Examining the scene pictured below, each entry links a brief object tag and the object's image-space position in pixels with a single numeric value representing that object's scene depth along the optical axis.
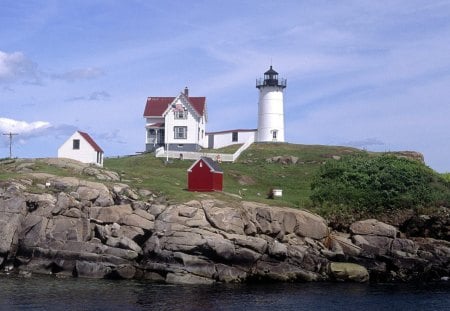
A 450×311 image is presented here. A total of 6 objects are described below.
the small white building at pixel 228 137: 89.25
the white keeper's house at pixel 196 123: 82.81
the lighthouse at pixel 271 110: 89.62
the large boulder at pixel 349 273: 42.81
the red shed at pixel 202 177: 53.34
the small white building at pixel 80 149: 65.50
